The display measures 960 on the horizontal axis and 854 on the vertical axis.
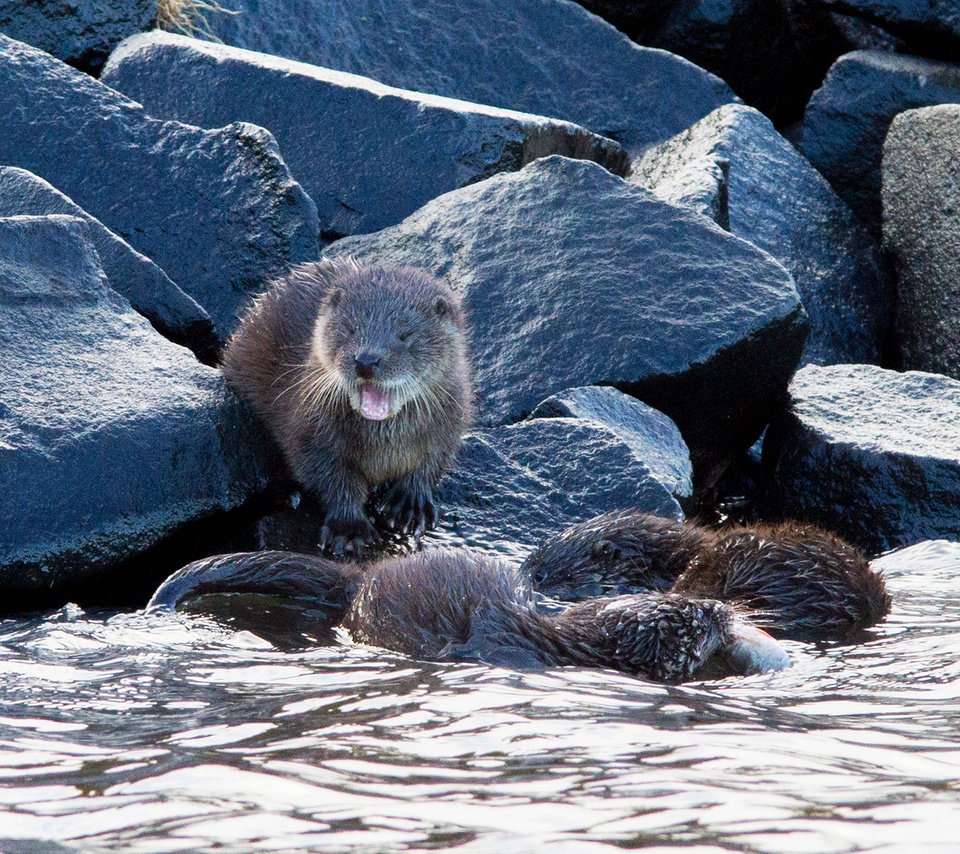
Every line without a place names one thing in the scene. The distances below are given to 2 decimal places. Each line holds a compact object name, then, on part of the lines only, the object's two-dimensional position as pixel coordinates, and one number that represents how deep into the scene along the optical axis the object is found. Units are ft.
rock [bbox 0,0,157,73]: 53.36
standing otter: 36.09
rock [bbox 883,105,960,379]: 53.72
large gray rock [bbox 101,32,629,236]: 50.39
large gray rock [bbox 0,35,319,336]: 45.50
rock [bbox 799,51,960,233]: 62.08
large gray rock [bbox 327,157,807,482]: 41.81
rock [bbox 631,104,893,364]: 55.11
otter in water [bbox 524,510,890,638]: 30.48
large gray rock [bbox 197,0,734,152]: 64.34
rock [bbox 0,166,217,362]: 40.65
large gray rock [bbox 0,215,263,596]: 31.42
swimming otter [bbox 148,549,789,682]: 26.61
